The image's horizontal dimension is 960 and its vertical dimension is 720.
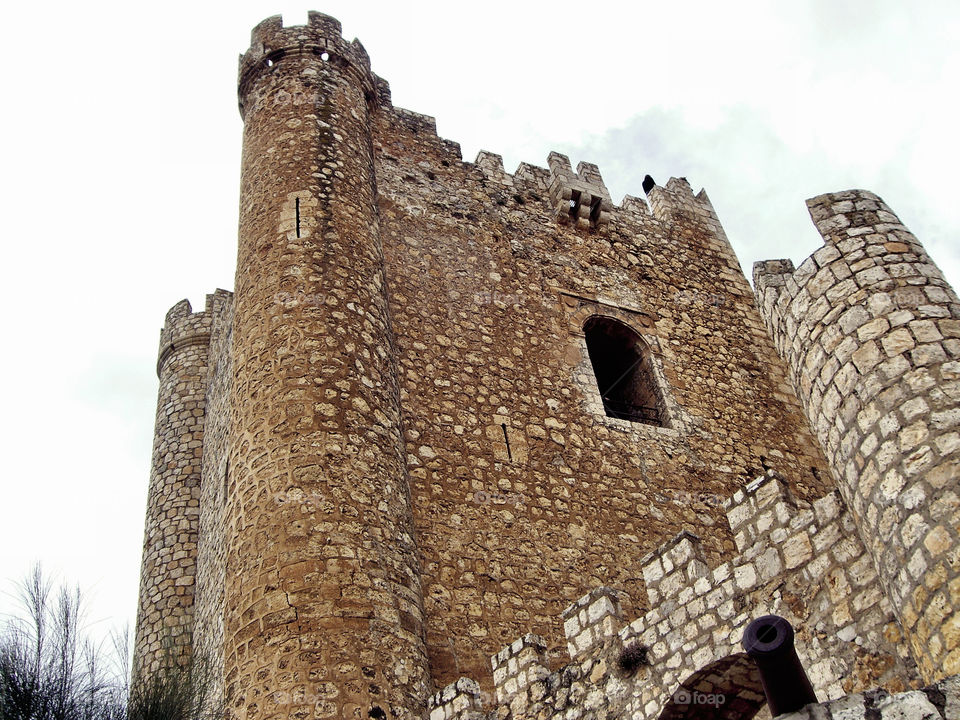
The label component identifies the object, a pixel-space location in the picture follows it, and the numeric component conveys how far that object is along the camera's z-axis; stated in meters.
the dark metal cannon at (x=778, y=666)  3.98
